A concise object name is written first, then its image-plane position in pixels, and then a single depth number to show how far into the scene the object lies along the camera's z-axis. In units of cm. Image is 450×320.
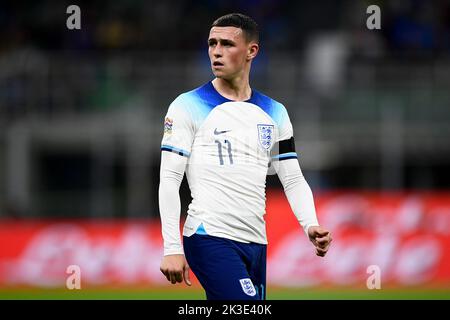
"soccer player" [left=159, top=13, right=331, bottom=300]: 1254
